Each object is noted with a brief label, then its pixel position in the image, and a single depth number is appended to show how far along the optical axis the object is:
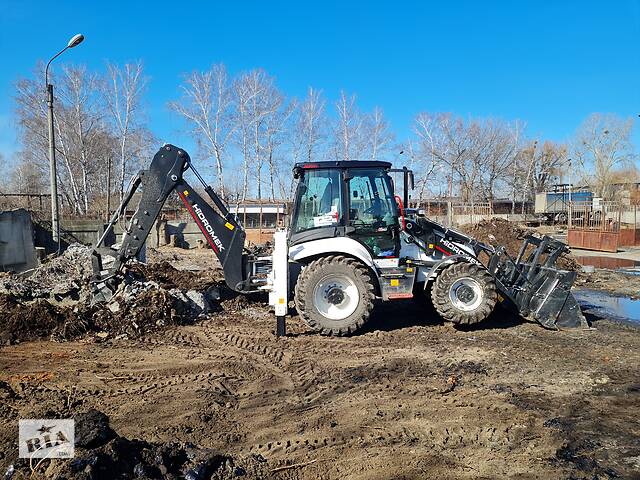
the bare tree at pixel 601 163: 56.91
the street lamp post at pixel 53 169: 14.17
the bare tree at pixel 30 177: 36.20
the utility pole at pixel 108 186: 19.30
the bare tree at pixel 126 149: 33.34
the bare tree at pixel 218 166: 33.72
